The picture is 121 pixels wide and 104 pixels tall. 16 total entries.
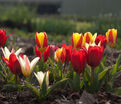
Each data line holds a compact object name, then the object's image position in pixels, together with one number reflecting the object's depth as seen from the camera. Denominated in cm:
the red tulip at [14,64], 186
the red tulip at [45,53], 216
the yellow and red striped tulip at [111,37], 223
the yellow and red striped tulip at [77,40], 213
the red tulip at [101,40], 213
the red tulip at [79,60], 174
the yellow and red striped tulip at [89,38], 219
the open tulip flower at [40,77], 178
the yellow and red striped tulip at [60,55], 204
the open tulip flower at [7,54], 206
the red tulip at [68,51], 204
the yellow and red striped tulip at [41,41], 218
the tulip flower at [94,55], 171
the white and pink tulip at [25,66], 182
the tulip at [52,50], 239
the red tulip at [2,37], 228
